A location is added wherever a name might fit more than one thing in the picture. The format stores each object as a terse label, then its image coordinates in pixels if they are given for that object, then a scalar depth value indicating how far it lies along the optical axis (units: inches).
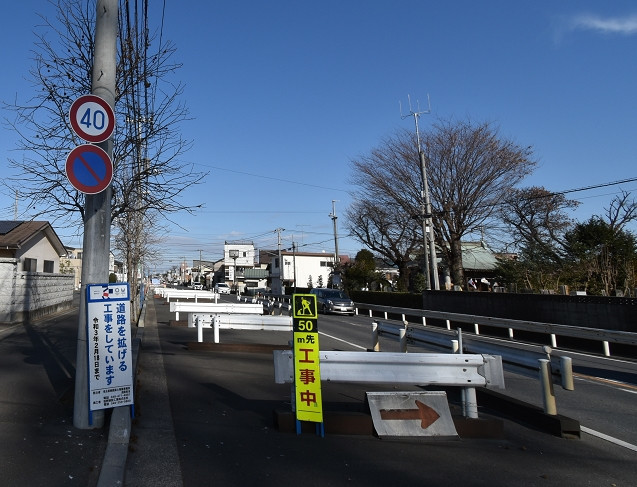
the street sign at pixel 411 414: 206.4
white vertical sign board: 194.7
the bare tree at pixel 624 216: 1140.4
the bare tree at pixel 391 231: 1322.6
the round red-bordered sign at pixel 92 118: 200.2
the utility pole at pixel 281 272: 2493.4
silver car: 1213.7
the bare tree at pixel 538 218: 1310.3
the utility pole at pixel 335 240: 2034.7
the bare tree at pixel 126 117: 315.9
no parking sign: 195.5
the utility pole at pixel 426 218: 1103.6
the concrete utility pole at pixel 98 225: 197.6
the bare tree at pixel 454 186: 1144.2
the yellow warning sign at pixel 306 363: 199.9
